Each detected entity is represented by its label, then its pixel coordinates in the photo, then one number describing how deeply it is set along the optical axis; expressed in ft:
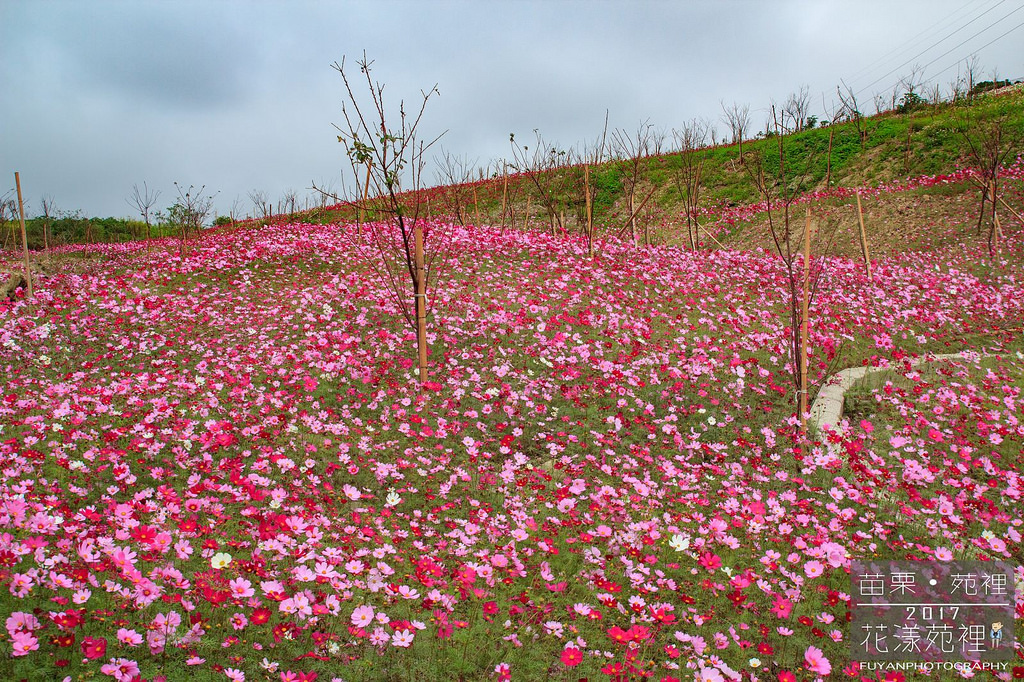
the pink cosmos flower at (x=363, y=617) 12.12
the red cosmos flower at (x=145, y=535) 13.03
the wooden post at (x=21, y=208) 42.11
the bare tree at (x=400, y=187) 26.45
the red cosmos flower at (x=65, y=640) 9.72
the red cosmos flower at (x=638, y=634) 13.00
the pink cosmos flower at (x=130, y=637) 9.91
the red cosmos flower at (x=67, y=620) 9.64
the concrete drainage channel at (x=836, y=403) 20.63
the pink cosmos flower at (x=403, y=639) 11.33
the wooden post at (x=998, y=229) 57.70
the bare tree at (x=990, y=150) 57.00
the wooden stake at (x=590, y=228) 49.08
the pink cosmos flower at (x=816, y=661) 12.48
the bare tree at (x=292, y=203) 93.94
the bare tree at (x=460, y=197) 66.82
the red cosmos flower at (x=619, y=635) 12.97
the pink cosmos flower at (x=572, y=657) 11.65
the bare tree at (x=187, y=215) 64.08
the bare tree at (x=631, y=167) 58.25
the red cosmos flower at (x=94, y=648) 9.40
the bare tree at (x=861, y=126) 93.91
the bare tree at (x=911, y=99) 119.24
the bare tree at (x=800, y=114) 135.74
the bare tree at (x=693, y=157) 63.56
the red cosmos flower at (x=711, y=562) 16.07
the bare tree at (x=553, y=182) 61.36
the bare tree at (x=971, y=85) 116.71
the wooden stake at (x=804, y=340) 24.12
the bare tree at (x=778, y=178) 80.79
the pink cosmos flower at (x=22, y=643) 9.28
